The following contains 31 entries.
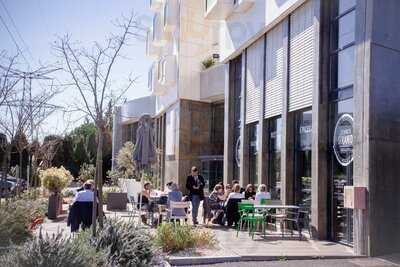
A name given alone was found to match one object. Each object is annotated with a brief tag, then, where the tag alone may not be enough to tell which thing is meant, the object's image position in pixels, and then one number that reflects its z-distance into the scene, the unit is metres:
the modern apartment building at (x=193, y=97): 27.64
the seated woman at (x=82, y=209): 10.73
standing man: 14.30
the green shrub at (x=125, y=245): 7.09
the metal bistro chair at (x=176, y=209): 12.71
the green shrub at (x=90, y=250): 6.28
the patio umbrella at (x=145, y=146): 13.98
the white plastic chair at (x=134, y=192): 14.00
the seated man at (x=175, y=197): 12.84
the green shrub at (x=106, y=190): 20.85
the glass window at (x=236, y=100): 19.02
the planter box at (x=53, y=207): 15.41
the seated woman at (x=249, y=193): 14.66
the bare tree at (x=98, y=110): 8.03
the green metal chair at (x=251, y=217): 11.98
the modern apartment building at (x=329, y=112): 10.11
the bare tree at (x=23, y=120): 16.66
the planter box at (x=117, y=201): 19.00
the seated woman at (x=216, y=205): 14.61
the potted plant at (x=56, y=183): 15.76
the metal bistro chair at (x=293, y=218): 12.35
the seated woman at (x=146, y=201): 14.13
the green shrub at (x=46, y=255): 5.78
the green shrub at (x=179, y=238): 9.31
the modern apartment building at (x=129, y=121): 42.62
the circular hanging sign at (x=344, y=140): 11.06
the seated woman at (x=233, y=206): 13.97
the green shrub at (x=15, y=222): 8.53
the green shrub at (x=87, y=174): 30.52
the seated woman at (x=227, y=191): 15.14
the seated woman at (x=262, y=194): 13.25
